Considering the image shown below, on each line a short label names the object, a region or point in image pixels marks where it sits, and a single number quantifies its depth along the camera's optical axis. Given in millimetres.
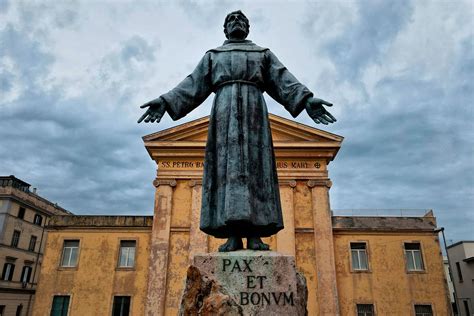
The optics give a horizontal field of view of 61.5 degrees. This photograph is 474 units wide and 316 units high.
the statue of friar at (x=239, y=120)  4652
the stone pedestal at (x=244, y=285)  3889
